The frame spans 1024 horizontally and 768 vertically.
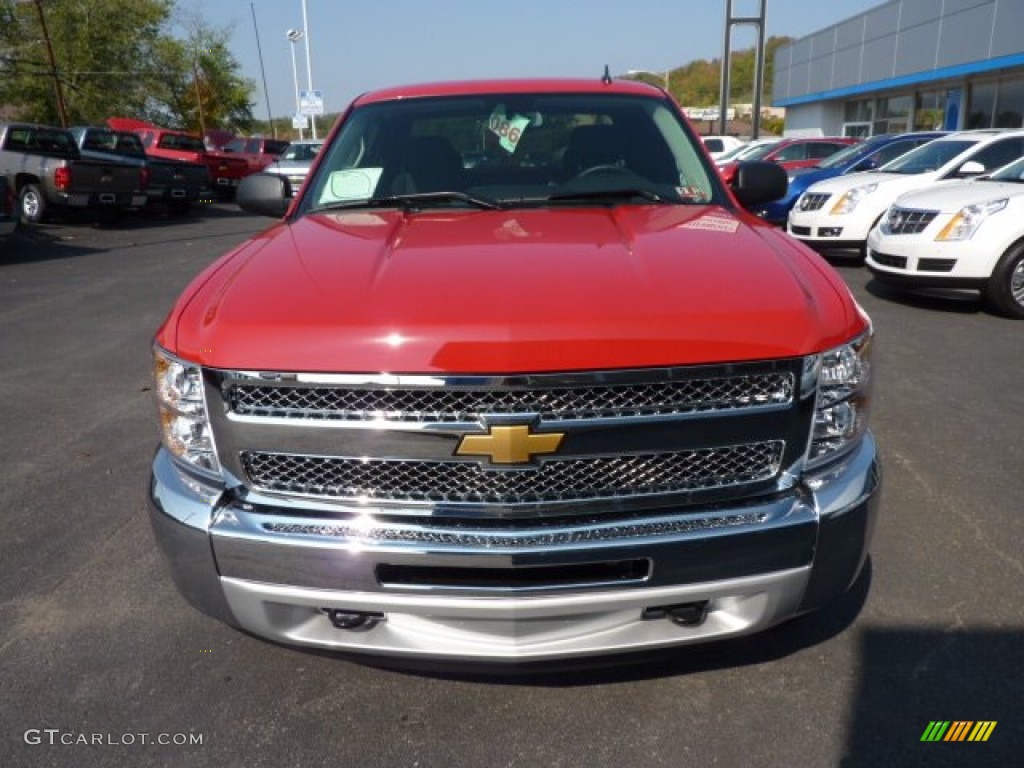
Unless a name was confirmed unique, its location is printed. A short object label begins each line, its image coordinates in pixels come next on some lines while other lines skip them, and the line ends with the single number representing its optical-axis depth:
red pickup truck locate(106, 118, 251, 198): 20.98
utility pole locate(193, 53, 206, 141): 35.38
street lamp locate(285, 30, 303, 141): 38.97
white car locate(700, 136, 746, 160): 22.14
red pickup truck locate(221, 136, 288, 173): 24.75
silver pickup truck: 14.33
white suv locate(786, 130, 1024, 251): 9.49
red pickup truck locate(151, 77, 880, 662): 1.88
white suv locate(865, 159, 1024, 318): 7.09
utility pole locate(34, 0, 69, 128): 24.16
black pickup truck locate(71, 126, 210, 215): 16.62
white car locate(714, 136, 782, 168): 18.94
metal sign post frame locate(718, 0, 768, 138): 22.98
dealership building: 22.53
